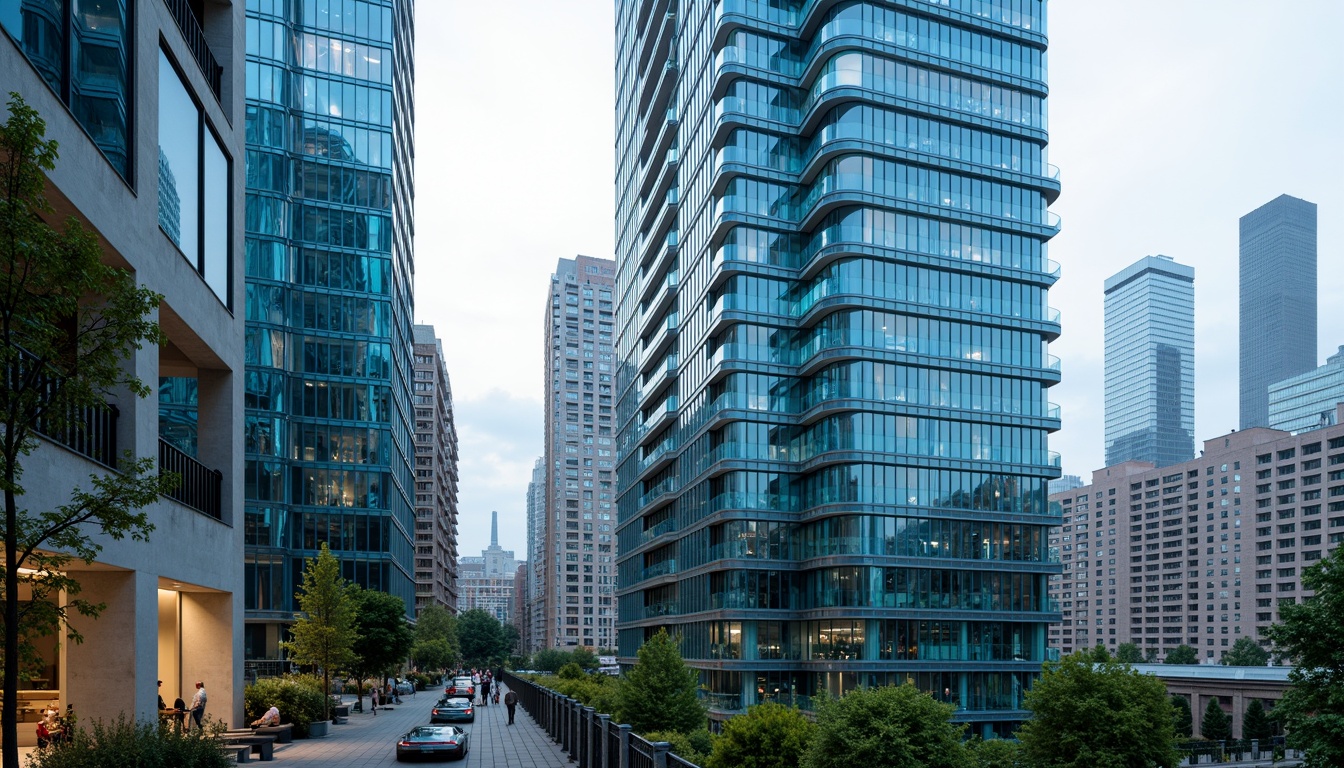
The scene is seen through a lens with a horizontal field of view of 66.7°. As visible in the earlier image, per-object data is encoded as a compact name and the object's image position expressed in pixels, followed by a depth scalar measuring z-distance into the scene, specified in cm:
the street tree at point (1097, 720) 3306
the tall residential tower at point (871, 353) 6334
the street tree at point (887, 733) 2288
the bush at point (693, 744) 2267
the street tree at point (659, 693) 3097
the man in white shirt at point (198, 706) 2426
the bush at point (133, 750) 1449
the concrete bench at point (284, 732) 3163
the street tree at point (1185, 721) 8807
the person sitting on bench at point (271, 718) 3094
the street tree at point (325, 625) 4493
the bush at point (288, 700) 3425
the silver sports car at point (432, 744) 2802
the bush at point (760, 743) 2225
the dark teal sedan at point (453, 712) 4053
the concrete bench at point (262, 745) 2727
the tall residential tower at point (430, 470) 13950
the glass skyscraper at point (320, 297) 6994
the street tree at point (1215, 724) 8375
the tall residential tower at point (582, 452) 19662
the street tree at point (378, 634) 5675
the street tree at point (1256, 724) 7994
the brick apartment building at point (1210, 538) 14875
